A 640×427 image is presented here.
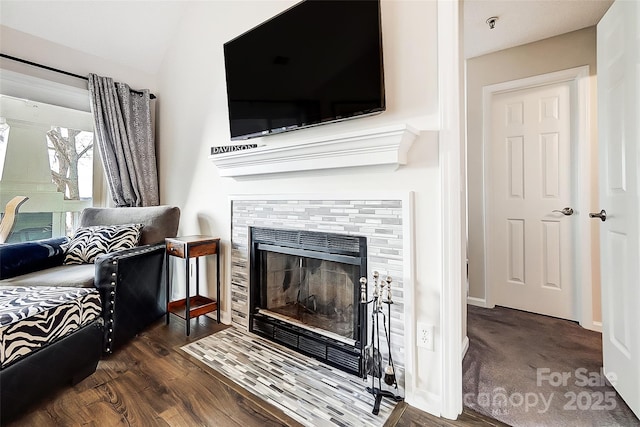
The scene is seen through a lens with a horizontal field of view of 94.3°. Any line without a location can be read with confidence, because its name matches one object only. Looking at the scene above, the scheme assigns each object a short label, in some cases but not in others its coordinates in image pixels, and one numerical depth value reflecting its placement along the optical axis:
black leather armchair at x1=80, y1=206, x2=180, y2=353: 1.79
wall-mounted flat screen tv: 1.44
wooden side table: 2.06
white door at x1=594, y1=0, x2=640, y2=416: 1.26
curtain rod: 2.23
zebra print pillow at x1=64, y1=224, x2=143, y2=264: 2.18
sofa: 1.27
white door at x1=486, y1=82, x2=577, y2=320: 2.40
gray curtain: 2.61
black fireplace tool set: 1.35
